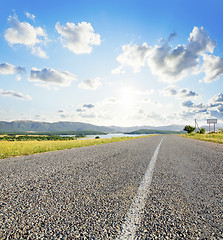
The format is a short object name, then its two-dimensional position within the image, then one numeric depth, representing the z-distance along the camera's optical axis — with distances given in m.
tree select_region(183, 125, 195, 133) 104.07
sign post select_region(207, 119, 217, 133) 98.50
